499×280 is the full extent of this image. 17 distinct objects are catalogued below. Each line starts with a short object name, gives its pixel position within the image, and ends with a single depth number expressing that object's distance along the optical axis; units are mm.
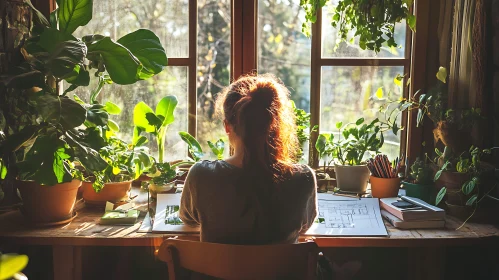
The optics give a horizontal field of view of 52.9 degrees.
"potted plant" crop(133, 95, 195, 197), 2238
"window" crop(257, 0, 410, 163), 2441
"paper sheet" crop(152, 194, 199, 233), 1915
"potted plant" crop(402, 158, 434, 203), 2193
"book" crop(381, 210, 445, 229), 1969
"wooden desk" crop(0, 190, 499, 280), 1825
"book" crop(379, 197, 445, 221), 1968
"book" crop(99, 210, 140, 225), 1976
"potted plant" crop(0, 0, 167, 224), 1721
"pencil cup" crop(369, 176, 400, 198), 2250
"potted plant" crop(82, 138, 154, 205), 2176
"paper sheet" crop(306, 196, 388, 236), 1922
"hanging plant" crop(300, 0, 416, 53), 2189
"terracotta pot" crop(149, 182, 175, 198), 2232
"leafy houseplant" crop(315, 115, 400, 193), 2326
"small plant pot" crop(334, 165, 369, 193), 2326
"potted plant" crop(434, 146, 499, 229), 2035
